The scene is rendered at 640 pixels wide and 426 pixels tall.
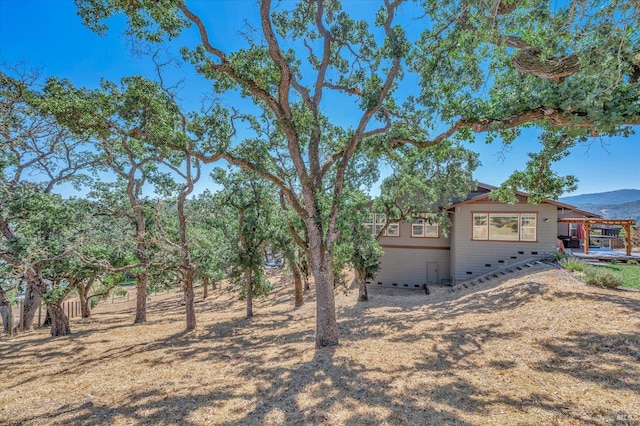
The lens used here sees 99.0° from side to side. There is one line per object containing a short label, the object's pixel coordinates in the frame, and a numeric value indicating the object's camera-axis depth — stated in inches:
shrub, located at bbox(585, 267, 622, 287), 324.8
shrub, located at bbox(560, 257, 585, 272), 393.9
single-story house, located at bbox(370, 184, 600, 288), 521.0
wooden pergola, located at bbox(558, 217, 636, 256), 504.4
